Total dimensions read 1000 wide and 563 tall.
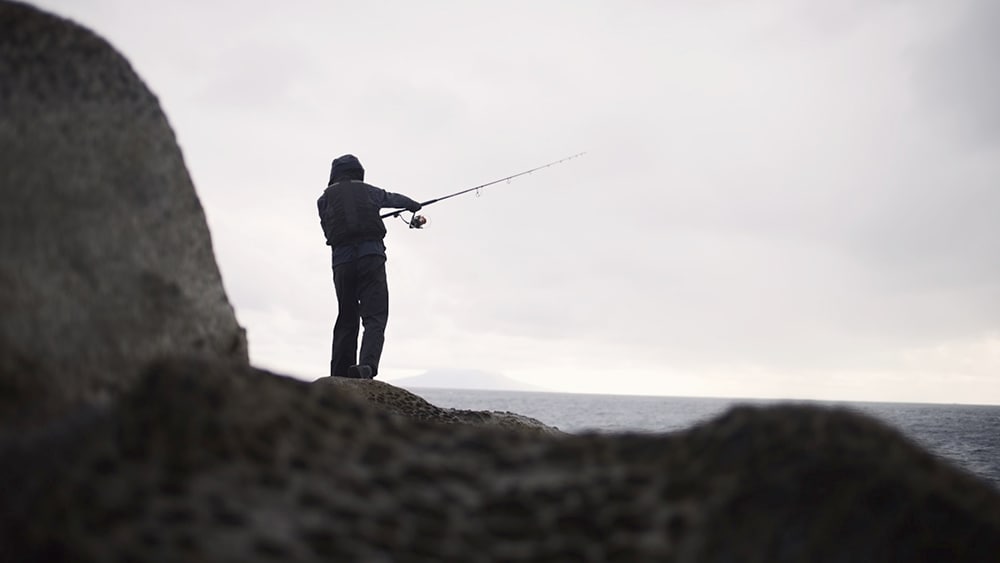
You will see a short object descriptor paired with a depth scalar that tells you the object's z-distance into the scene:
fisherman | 9.63
